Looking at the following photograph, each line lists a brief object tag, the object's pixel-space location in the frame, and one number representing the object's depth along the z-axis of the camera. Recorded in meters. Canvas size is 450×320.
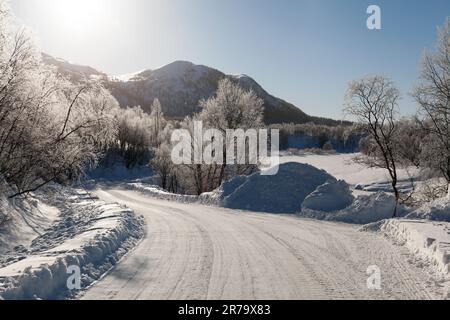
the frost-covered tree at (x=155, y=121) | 89.00
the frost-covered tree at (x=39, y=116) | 15.02
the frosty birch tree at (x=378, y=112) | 27.39
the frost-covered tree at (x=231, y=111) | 37.91
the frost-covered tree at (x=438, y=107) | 22.22
